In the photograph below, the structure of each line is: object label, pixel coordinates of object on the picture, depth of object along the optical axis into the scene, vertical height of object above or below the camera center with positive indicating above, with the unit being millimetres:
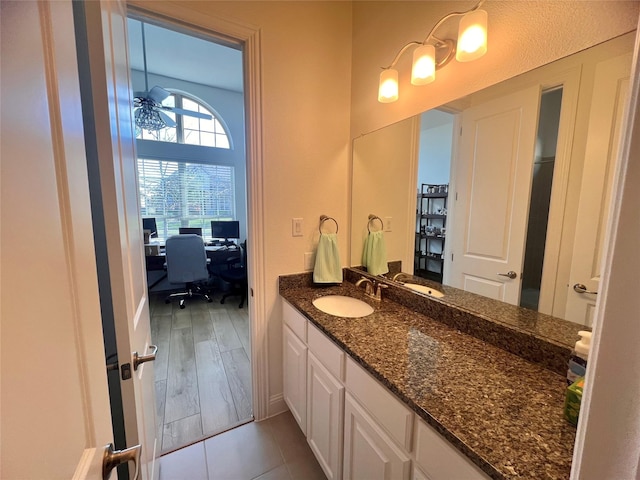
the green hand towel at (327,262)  1762 -321
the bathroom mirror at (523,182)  842 +130
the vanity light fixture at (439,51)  1007 +694
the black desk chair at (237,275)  3641 -855
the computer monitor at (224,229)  4445 -284
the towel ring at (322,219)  1833 -42
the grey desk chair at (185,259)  3482 -631
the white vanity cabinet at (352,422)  730 -744
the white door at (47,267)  300 -79
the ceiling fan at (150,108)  3070 +1214
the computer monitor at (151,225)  4076 -212
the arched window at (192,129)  4254 +1364
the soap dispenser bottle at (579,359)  697 -391
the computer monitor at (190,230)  4293 -297
